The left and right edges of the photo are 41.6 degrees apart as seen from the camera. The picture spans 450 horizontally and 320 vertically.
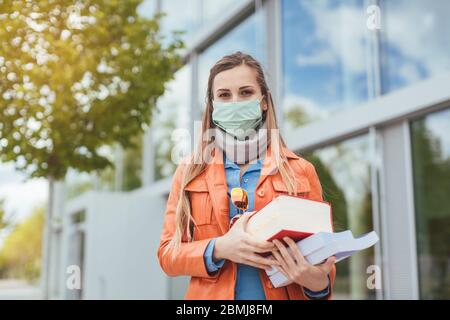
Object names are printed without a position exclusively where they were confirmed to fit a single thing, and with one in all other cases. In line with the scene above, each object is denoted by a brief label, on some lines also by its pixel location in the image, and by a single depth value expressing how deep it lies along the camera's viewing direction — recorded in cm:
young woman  138
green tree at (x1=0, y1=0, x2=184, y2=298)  372
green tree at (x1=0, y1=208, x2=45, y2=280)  2405
